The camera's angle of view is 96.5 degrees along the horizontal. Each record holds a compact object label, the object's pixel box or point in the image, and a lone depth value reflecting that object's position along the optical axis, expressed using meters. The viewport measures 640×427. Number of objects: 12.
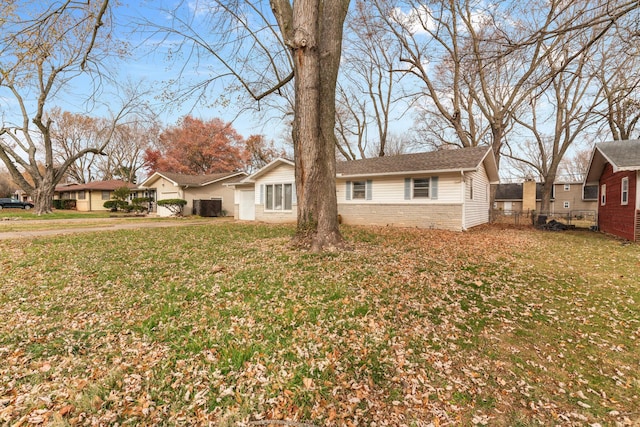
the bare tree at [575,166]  40.81
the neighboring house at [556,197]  33.38
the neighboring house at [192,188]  23.70
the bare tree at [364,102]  17.67
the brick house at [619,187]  9.71
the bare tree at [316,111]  6.45
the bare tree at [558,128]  17.97
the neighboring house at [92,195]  33.47
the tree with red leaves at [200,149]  34.82
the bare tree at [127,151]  38.75
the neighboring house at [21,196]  50.57
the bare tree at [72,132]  36.25
